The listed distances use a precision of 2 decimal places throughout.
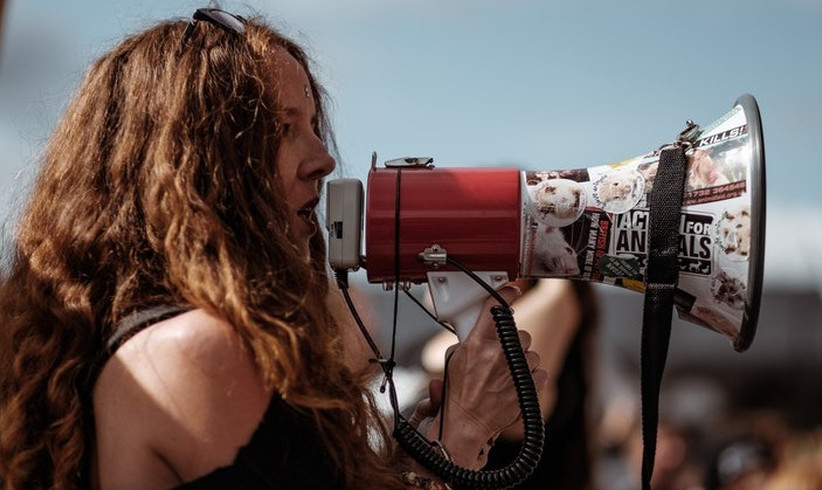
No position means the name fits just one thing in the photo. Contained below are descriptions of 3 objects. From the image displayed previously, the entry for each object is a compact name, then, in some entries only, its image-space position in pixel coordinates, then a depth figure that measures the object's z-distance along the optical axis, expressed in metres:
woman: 1.87
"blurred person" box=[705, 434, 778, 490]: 6.04
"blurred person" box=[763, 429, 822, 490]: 6.02
